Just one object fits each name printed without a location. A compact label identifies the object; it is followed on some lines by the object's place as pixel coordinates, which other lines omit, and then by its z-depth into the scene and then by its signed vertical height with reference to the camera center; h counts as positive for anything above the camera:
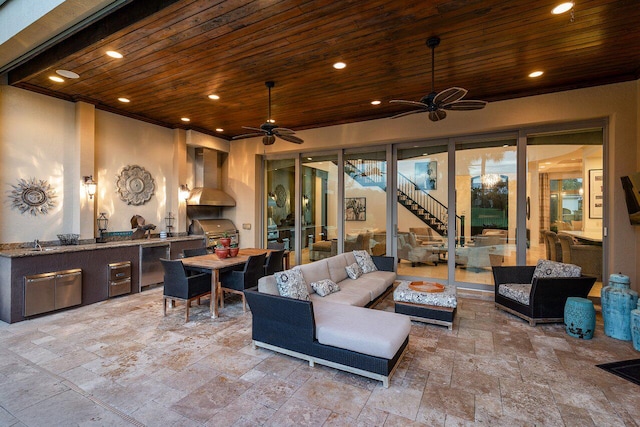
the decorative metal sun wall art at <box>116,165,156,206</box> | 5.95 +0.58
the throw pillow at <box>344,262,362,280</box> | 4.88 -0.94
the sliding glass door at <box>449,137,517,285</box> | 5.35 +0.13
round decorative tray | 4.06 -1.01
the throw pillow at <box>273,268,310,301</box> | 3.39 -0.81
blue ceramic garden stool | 3.51 -1.22
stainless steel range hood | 7.02 +0.61
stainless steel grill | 6.99 -0.36
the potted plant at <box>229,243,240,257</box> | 4.89 -0.62
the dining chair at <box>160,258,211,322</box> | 4.08 -0.97
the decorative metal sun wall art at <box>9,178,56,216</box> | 4.65 +0.27
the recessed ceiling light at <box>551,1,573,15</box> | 2.76 +1.92
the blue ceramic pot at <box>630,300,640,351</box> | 3.21 -1.21
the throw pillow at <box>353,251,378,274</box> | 5.29 -0.85
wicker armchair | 3.80 -1.06
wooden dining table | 4.19 -0.72
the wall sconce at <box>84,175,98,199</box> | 5.20 +0.49
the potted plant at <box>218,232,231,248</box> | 4.93 -0.46
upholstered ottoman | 3.81 -1.18
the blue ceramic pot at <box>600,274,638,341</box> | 3.50 -1.08
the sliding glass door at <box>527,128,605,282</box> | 4.81 +0.28
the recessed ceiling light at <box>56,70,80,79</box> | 4.09 +1.92
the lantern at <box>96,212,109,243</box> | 5.54 -0.20
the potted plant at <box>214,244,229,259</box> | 4.71 -0.60
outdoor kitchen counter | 4.05 -0.77
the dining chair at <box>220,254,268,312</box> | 4.50 -0.98
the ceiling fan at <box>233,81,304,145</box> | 4.61 +1.28
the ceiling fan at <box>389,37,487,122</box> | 3.30 +1.32
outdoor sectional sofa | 2.59 -1.09
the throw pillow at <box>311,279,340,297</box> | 3.93 -0.97
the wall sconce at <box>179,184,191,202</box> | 6.79 +0.49
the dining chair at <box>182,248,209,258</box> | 5.12 -0.67
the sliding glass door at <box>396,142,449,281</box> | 5.88 +0.06
